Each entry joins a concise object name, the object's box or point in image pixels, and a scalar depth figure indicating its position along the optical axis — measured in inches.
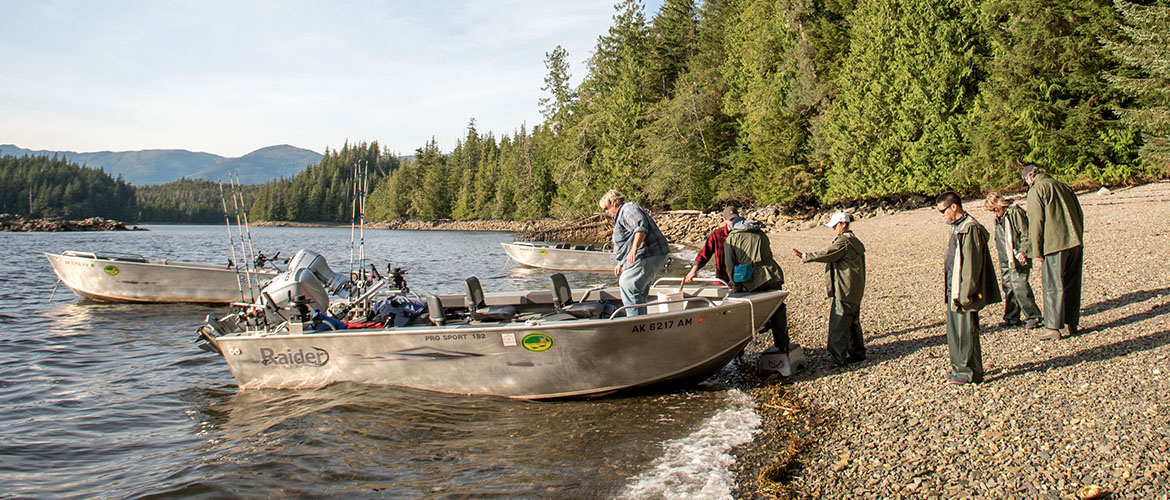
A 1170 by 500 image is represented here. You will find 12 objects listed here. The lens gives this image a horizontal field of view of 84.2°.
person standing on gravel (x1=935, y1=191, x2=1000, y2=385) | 219.3
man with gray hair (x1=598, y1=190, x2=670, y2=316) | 286.8
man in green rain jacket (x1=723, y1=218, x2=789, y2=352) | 286.5
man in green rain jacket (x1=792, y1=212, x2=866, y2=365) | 273.4
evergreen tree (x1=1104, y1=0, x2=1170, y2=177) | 794.8
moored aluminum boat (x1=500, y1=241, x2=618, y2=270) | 943.7
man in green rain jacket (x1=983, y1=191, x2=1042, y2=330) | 294.0
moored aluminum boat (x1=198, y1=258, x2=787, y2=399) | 260.5
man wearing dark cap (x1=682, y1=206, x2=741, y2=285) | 292.5
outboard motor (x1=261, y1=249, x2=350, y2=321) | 317.7
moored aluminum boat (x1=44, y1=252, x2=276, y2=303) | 661.3
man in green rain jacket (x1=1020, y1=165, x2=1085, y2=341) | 264.4
